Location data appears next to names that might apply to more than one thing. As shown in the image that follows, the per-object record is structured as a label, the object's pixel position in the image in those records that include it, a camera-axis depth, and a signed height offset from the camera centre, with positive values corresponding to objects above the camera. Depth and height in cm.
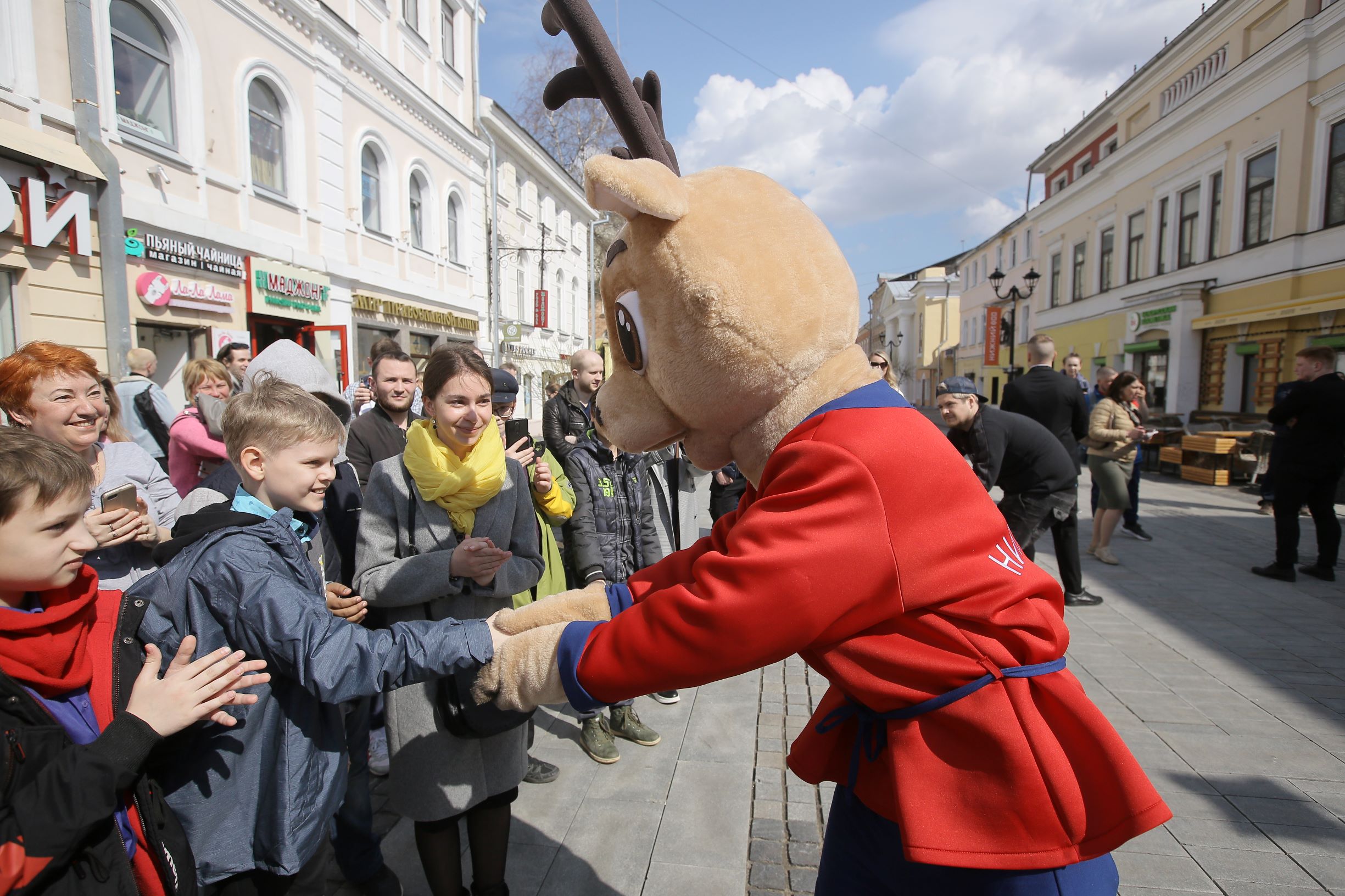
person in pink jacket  371 -28
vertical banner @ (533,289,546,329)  2331 +308
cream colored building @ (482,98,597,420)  2069 +494
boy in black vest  350 -66
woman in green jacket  318 -57
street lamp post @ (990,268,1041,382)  1777 +344
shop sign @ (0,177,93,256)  673 +179
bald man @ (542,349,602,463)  503 -6
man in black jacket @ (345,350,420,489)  381 -12
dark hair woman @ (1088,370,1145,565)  656 -42
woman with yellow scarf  214 -54
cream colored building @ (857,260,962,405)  5222 +559
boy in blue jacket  158 -57
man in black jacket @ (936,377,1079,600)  464 -38
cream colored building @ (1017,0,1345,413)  1409 +484
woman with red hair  241 -6
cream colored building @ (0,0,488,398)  748 +335
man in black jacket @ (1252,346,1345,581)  578 -52
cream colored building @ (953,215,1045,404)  3122 +541
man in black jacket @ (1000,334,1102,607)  632 -1
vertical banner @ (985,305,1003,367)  2997 +291
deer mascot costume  112 -32
